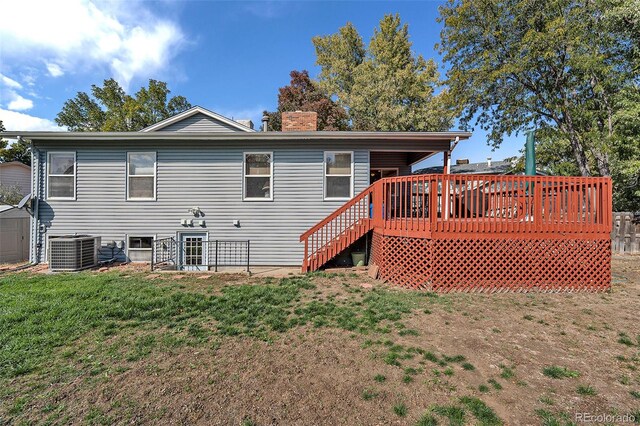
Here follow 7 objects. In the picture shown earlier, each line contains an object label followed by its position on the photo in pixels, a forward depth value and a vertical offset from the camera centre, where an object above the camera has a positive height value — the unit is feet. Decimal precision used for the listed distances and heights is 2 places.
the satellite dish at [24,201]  25.49 +0.79
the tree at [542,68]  37.09 +21.08
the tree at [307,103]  72.90 +29.69
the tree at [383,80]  61.87 +31.60
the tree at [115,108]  76.28 +28.17
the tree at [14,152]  78.48 +17.30
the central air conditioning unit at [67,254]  23.57 -3.60
